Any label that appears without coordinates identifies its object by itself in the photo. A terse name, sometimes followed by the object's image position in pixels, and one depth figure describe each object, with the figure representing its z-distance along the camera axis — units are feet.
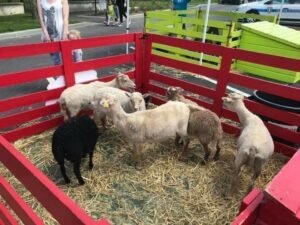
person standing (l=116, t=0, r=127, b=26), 39.78
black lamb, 8.77
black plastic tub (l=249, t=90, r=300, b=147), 11.06
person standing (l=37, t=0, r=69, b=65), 13.12
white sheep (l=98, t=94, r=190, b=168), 9.90
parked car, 47.96
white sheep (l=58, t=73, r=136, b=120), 11.38
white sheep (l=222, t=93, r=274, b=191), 8.61
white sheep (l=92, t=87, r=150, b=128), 10.94
